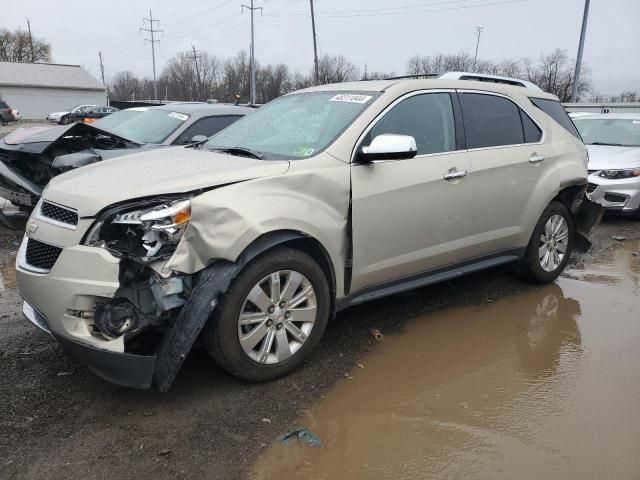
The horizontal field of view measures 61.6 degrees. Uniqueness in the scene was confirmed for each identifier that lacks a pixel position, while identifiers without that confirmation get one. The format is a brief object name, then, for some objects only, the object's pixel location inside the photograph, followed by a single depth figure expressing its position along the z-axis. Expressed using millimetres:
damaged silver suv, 2809
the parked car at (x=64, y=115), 38219
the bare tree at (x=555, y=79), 57188
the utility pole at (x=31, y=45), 74875
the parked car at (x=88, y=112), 35853
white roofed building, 53750
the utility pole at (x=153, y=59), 65575
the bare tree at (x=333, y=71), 55075
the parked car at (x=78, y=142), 5844
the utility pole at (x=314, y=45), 32341
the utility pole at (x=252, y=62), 39525
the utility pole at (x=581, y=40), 24734
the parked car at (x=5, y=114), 36219
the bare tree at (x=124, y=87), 92500
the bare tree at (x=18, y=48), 74312
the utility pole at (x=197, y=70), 80062
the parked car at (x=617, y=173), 8133
